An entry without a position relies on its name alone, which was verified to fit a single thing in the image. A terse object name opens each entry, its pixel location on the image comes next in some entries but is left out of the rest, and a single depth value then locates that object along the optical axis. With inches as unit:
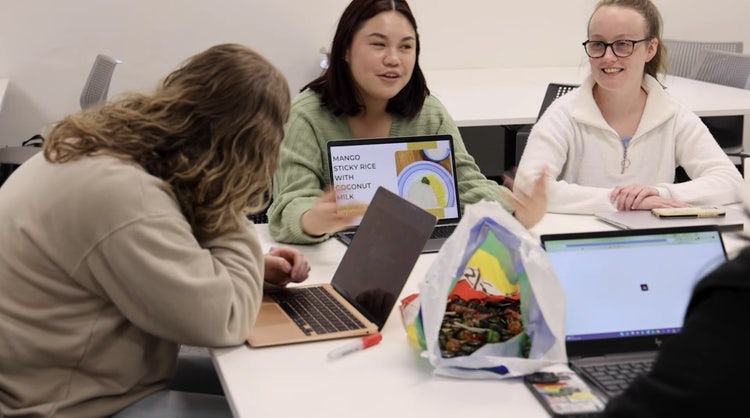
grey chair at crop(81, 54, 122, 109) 167.8
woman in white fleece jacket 99.8
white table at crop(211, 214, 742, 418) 51.3
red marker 58.9
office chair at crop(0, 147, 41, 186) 165.9
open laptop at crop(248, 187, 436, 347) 63.0
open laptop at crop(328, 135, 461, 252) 85.8
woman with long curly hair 56.5
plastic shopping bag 54.8
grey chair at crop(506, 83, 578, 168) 133.5
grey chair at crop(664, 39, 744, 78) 210.8
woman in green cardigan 91.6
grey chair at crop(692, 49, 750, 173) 167.5
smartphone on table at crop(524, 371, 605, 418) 49.2
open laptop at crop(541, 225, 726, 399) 57.2
